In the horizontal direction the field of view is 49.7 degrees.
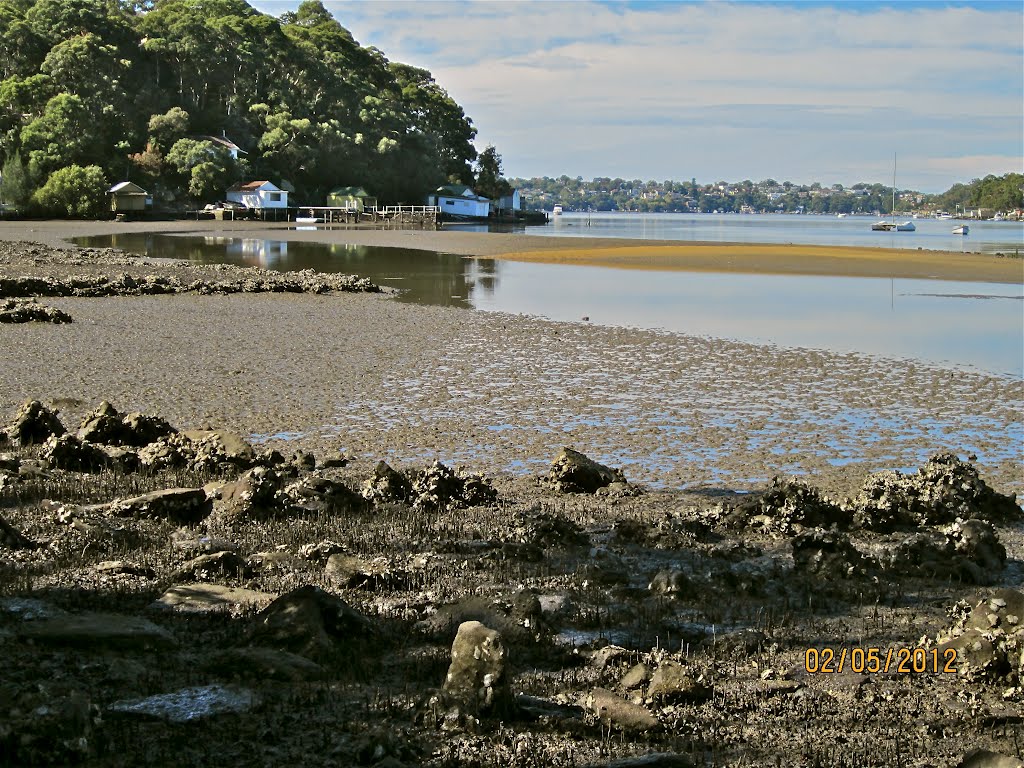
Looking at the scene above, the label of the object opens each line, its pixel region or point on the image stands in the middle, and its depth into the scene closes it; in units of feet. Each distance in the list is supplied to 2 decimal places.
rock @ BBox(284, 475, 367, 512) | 26.21
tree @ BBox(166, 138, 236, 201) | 302.45
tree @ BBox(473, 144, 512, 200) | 456.04
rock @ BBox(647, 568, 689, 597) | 19.99
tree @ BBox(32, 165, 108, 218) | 260.83
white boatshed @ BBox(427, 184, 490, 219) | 385.70
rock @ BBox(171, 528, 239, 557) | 21.90
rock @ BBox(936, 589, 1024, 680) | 16.28
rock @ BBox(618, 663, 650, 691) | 15.40
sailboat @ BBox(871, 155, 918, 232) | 390.21
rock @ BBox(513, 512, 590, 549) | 23.21
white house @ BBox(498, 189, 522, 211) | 456.86
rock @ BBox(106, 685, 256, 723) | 13.87
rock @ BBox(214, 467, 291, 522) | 25.09
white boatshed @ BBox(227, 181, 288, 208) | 313.53
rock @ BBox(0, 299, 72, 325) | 62.28
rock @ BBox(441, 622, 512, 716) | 14.20
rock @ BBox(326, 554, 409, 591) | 19.99
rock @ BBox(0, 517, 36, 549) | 21.49
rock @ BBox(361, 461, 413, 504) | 27.43
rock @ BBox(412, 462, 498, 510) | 26.99
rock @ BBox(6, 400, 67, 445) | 32.58
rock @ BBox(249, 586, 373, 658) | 16.16
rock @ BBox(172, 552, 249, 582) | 20.18
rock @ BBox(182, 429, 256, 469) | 29.89
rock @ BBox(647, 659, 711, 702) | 14.93
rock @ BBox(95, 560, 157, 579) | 20.17
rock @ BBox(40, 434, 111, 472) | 29.78
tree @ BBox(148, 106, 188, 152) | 312.29
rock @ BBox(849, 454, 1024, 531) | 27.25
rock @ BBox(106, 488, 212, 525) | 24.62
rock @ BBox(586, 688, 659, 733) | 14.07
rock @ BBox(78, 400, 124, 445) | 32.73
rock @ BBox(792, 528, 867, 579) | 21.75
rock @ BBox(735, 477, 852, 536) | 25.72
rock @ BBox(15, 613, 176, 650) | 15.96
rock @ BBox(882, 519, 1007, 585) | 22.22
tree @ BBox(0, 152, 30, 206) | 261.85
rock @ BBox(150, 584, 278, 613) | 18.16
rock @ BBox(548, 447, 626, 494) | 29.48
